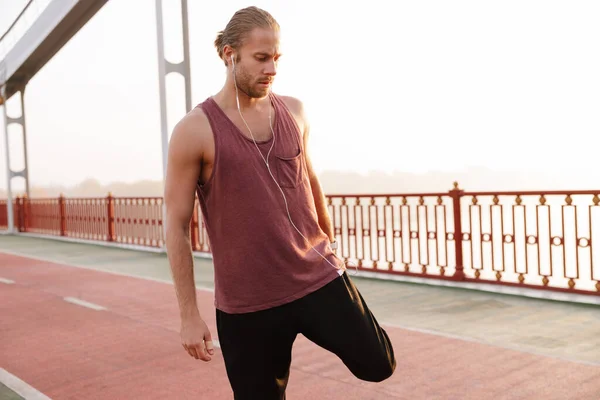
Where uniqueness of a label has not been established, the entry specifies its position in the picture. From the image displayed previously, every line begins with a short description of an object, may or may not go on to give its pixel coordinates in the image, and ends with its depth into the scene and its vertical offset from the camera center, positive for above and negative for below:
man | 2.24 -0.17
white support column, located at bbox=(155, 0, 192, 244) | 12.88 +2.43
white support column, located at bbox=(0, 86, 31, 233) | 22.36 +1.25
